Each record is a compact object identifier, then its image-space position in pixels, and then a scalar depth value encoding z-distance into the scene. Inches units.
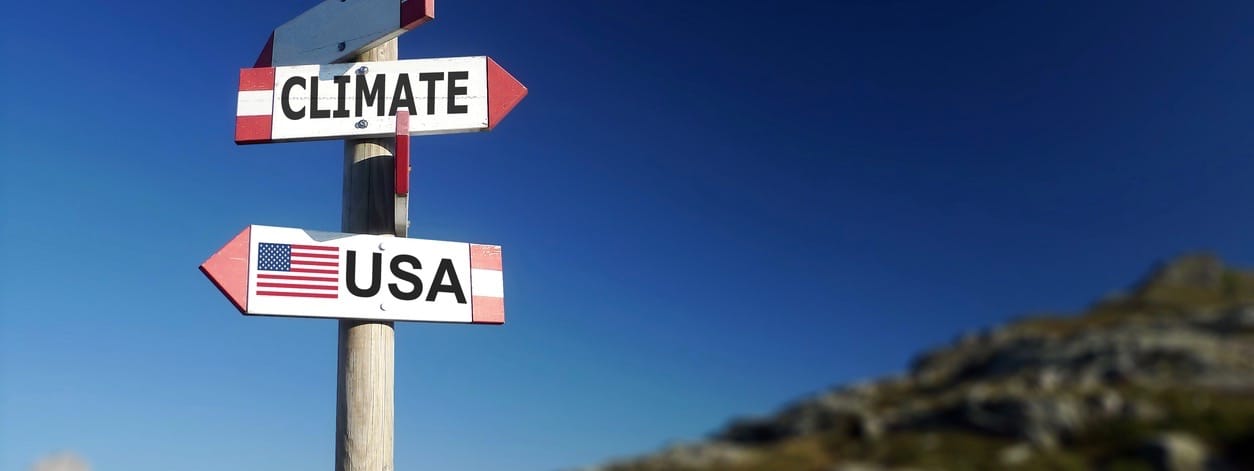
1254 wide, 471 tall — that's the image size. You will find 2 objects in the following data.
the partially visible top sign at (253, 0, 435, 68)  84.0
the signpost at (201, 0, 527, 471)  77.4
